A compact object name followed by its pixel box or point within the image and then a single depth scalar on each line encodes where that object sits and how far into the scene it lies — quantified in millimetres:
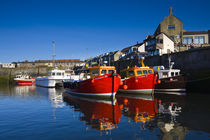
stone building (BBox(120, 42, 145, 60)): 56250
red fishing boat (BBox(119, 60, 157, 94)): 21614
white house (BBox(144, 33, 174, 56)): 47500
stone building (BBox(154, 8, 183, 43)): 58250
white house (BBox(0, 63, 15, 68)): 133325
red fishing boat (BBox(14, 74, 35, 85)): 63188
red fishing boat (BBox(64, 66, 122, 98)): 18516
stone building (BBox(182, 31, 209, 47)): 57250
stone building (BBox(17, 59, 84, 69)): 125000
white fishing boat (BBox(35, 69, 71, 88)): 39838
